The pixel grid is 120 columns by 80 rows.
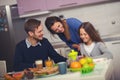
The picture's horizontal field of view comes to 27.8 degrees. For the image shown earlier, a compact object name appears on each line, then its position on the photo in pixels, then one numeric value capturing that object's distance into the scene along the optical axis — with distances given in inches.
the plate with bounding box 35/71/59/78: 79.8
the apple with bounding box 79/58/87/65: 81.0
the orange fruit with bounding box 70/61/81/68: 81.8
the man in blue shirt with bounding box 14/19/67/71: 102.5
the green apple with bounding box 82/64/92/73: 75.0
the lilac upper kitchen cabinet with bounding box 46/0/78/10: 157.9
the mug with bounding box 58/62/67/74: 79.9
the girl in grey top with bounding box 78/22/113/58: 102.7
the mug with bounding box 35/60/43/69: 88.3
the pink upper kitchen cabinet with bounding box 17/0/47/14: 163.6
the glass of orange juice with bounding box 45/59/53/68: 89.7
